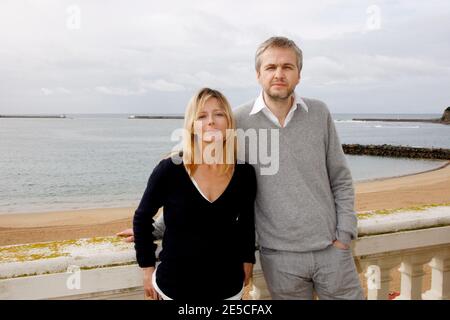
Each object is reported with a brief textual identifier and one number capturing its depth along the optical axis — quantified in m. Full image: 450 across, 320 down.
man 2.19
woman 1.90
